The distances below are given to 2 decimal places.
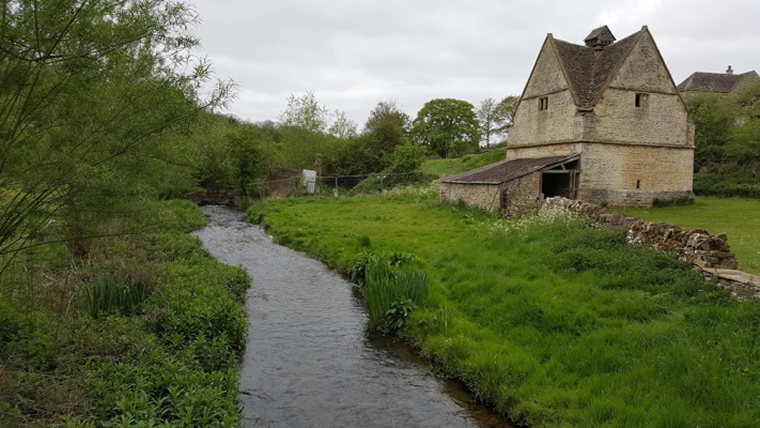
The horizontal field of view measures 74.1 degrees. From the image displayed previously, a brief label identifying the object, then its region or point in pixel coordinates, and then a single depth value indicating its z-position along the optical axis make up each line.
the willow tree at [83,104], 5.43
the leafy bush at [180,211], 7.84
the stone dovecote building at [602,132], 25.22
